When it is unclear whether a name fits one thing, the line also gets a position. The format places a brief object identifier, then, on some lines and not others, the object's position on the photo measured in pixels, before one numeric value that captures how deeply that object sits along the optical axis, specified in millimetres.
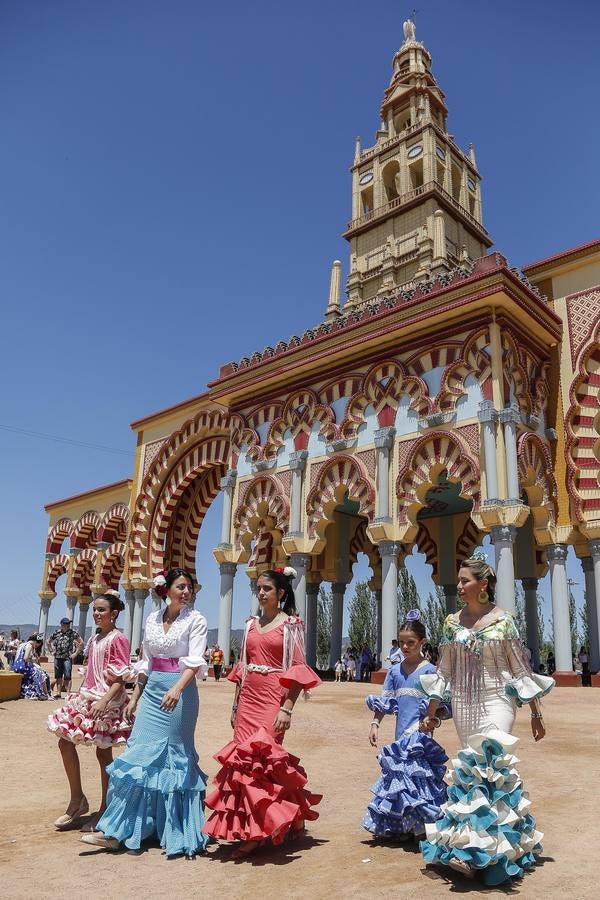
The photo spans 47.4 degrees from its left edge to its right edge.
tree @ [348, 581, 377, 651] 34719
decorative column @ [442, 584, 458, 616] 18812
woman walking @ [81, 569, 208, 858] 3467
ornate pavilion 13594
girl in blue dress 3602
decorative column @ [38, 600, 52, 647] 28578
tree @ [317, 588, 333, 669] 35469
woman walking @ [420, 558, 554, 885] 3002
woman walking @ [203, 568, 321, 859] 3410
